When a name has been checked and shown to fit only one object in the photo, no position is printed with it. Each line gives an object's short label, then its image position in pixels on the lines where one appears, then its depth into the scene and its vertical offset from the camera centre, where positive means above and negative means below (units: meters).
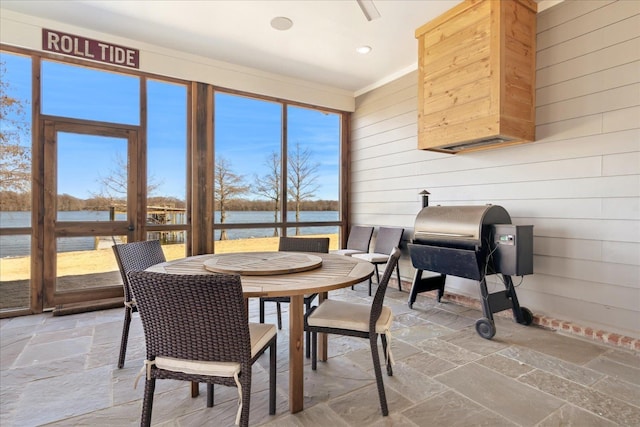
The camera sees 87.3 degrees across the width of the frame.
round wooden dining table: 1.63 -0.36
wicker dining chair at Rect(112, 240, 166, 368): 2.34 -0.37
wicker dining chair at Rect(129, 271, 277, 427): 1.33 -0.50
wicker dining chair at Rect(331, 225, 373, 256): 4.89 -0.43
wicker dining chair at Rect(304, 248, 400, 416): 1.79 -0.62
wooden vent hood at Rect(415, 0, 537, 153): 2.82 +1.25
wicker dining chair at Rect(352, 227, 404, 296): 4.28 -0.45
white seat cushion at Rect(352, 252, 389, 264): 4.23 -0.59
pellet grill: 2.84 -0.34
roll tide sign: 3.45 +1.75
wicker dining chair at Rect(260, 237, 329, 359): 2.97 -0.30
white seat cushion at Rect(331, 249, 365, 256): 4.72 -0.58
